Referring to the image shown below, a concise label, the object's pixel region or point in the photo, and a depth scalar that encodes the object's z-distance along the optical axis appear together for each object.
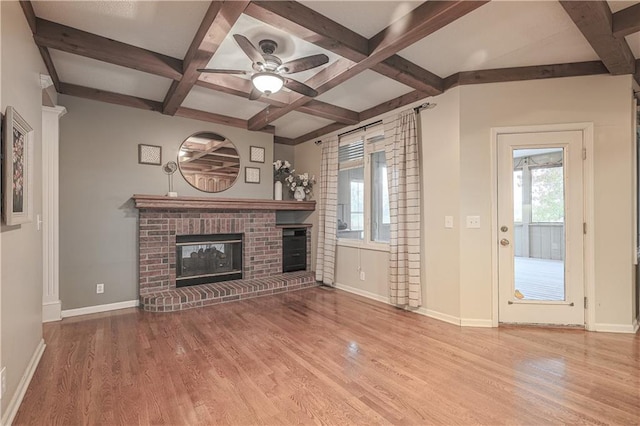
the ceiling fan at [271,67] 2.49
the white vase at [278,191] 5.36
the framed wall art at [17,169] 1.75
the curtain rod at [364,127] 4.31
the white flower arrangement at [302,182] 5.54
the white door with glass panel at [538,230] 3.18
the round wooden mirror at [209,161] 4.51
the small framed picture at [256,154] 5.09
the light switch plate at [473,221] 3.32
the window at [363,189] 4.38
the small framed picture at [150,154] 4.14
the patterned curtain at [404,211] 3.71
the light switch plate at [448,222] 3.43
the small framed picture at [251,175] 5.05
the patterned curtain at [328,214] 4.99
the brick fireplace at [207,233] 4.01
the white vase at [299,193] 5.52
